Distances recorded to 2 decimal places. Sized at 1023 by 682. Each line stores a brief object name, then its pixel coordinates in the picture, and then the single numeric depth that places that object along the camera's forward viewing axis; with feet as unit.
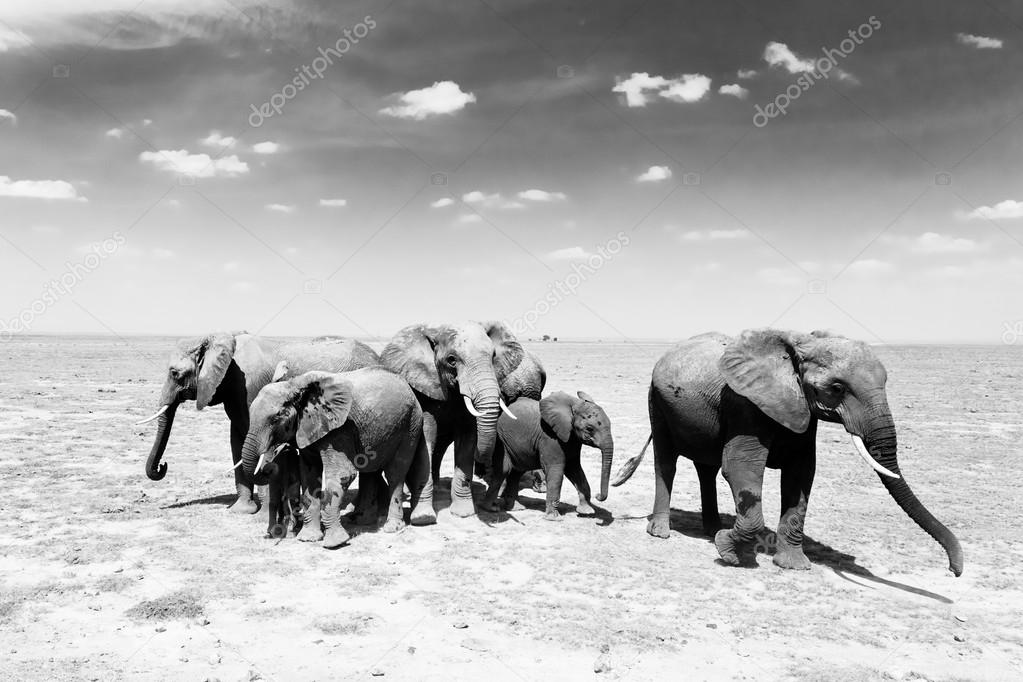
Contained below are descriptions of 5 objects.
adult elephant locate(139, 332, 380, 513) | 35.12
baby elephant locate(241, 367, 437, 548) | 29.30
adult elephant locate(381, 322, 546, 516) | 31.94
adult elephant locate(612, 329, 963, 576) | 24.27
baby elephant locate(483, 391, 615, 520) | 33.86
